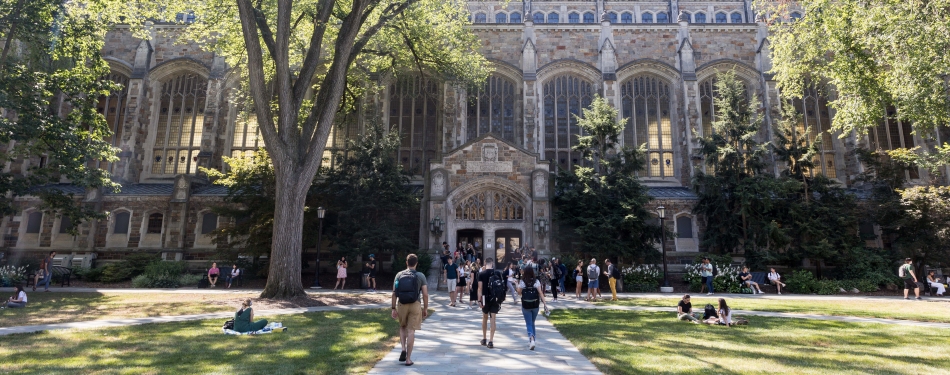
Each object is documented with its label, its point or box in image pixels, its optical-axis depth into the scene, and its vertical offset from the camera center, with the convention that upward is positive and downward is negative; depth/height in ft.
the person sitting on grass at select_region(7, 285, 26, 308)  38.52 -3.52
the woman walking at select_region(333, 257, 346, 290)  57.41 -1.43
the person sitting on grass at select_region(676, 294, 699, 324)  32.73 -3.31
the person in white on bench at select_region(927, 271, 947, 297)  55.16 -2.17
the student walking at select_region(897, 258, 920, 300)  47.84 -0.74
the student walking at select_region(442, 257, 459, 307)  41.91 -1.48
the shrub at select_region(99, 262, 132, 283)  64.64 -2.20
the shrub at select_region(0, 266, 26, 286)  59.10 -2.51
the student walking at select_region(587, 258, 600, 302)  44.60 -1.73
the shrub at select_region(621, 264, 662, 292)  58.70 -2.11
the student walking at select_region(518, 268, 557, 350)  22.48 -1.86
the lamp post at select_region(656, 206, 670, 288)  57.29 +5.55
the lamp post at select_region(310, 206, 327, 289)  59.28 +2.58
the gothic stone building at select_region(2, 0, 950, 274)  75.25 +26.55
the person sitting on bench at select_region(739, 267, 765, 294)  55.42 -1.85
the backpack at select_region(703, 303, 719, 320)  32.27 -3.33
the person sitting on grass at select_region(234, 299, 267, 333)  26.73 -3.53
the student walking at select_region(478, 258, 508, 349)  23.30 -1.73
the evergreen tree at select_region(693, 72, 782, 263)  63.41 +10.77
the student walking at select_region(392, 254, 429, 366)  19.58 -1.85
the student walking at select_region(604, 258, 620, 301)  46.91 -1.31
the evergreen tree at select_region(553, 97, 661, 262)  61.00 +7.74
